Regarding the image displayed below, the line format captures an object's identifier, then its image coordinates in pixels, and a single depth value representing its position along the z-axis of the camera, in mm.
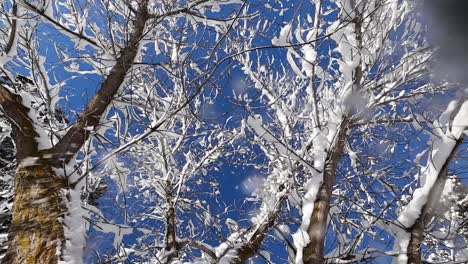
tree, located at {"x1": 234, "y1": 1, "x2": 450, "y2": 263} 2871
